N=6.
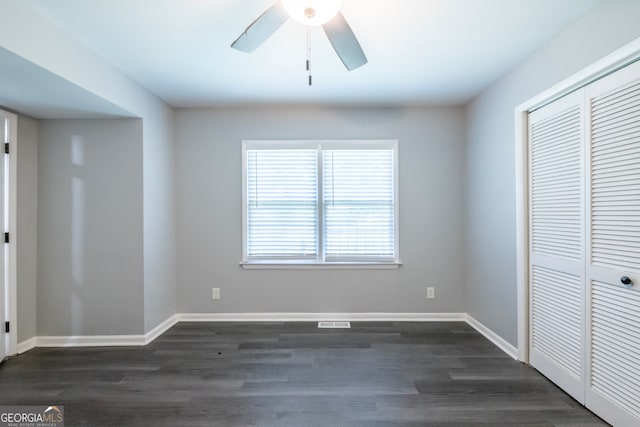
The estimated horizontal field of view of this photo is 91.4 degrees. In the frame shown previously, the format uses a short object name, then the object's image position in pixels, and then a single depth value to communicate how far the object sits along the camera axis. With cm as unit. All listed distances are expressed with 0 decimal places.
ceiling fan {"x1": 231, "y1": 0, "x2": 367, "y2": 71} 155
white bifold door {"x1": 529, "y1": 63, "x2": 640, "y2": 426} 173
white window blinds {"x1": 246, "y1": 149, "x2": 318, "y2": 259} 362
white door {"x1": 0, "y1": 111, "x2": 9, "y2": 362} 268
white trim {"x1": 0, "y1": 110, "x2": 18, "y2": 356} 273
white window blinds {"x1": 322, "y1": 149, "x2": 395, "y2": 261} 362
